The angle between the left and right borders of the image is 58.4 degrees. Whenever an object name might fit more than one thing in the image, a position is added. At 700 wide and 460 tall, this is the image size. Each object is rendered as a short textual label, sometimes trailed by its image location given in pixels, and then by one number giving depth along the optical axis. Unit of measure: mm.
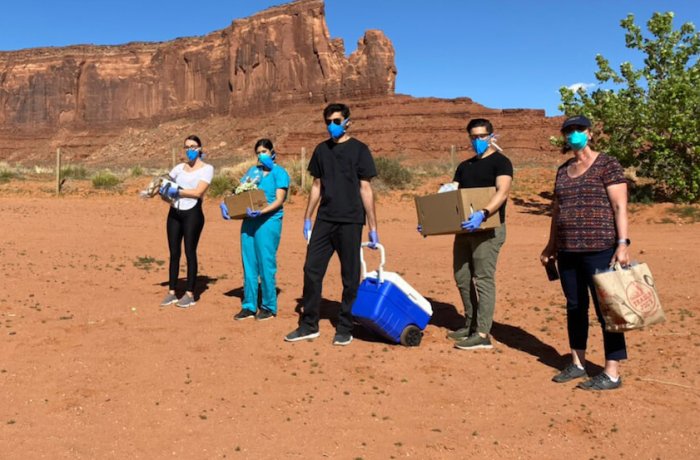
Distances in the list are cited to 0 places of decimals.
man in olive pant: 5098
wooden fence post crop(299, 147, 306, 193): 21022
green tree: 16609
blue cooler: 5277
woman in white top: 6695
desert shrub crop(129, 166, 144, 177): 32934
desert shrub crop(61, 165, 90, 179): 32688
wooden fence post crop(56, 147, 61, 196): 23375
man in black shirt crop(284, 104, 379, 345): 5297
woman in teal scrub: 6215
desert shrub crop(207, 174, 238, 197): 22172
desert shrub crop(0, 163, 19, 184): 30844
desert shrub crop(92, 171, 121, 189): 25984
